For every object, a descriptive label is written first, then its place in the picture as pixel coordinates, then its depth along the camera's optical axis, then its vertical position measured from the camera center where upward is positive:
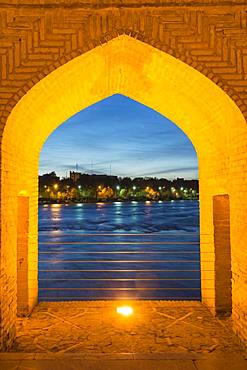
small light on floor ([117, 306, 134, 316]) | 5.69 -1.87
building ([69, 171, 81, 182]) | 95.94 +4.82
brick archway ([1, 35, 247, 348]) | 4.46 +0.95
